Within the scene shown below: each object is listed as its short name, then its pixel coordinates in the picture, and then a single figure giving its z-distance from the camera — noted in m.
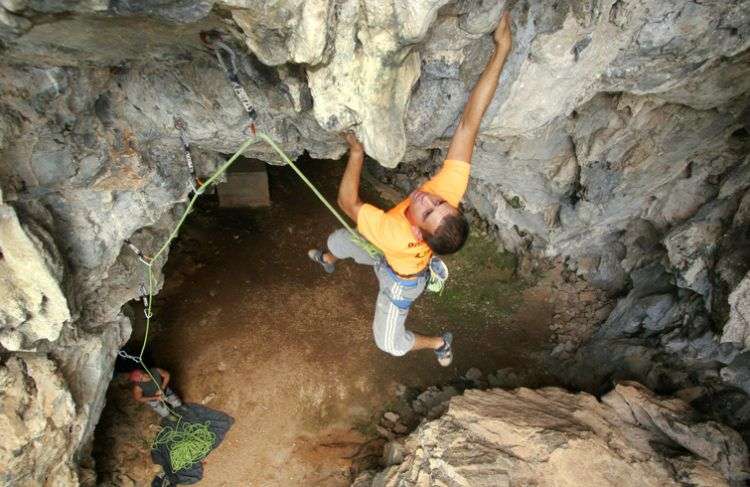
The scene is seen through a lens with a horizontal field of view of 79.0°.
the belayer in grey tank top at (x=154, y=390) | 5.64
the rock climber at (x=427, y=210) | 3.28
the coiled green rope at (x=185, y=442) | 5.41
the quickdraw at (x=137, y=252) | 4.51
